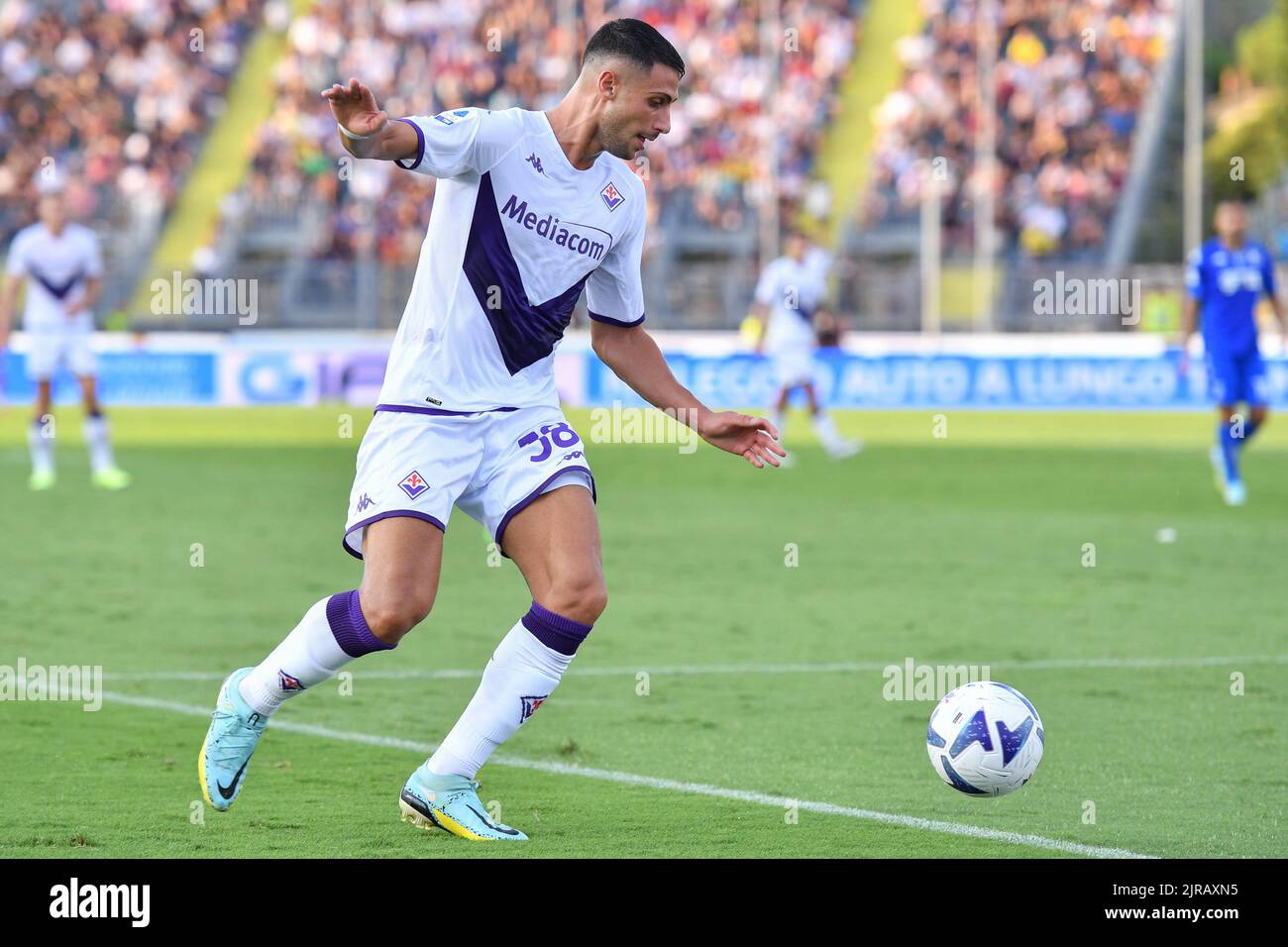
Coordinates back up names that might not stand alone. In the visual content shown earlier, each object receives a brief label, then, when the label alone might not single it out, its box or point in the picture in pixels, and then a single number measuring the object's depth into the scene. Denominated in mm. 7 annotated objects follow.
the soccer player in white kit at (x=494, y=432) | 5633
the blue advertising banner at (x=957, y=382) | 28484
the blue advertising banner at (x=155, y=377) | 30156
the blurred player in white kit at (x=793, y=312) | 22328
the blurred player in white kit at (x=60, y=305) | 17547
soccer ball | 5957
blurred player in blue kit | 17219
